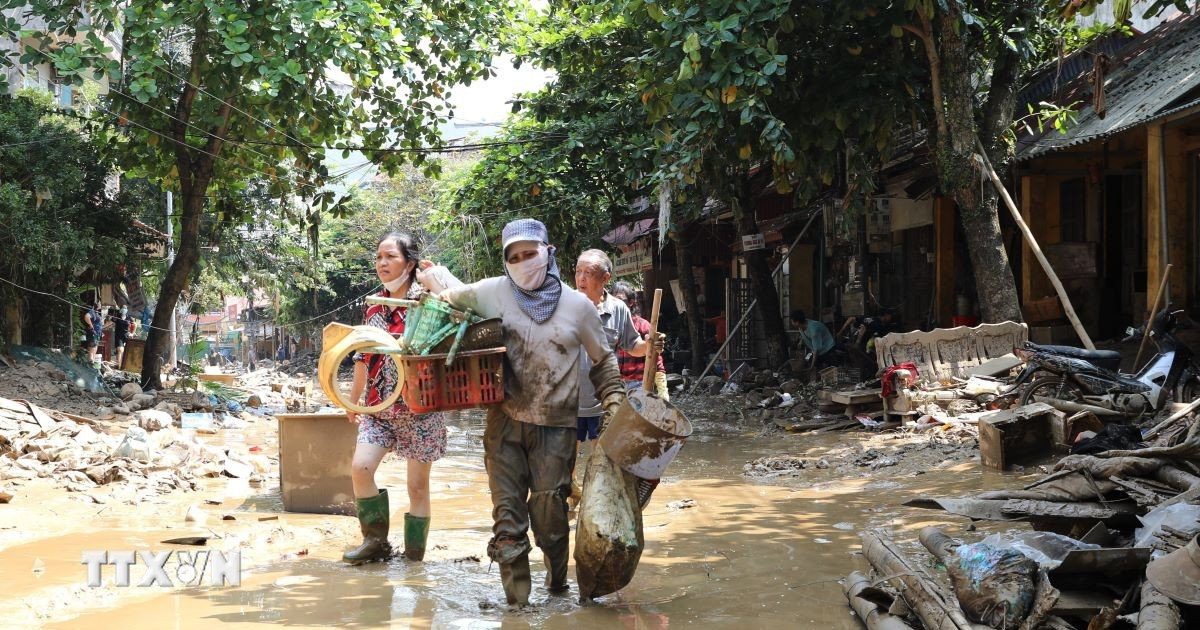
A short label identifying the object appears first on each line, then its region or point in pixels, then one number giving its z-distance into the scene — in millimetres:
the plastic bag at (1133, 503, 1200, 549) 3896
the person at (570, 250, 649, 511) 6250
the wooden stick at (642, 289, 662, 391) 4788
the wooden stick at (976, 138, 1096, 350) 9891
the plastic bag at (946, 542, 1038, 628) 3369
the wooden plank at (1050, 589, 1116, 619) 3479
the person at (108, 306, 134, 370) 24102
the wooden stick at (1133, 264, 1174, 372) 9264
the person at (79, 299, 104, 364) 19883
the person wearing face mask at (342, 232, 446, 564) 5254
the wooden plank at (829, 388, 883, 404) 11500
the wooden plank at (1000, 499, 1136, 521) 4594
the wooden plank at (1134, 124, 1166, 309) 10016
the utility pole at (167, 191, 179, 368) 23844
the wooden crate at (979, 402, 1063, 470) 7602
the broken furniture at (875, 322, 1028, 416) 10602
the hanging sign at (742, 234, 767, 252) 16672
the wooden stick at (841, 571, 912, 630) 3678
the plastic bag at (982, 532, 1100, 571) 3770
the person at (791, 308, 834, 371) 16042
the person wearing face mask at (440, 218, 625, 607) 4523
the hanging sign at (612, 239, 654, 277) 25812
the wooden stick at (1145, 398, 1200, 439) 6387
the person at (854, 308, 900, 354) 14602
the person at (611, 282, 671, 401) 6868
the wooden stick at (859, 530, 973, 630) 3426
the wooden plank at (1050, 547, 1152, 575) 3654
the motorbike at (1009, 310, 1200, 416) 8281
